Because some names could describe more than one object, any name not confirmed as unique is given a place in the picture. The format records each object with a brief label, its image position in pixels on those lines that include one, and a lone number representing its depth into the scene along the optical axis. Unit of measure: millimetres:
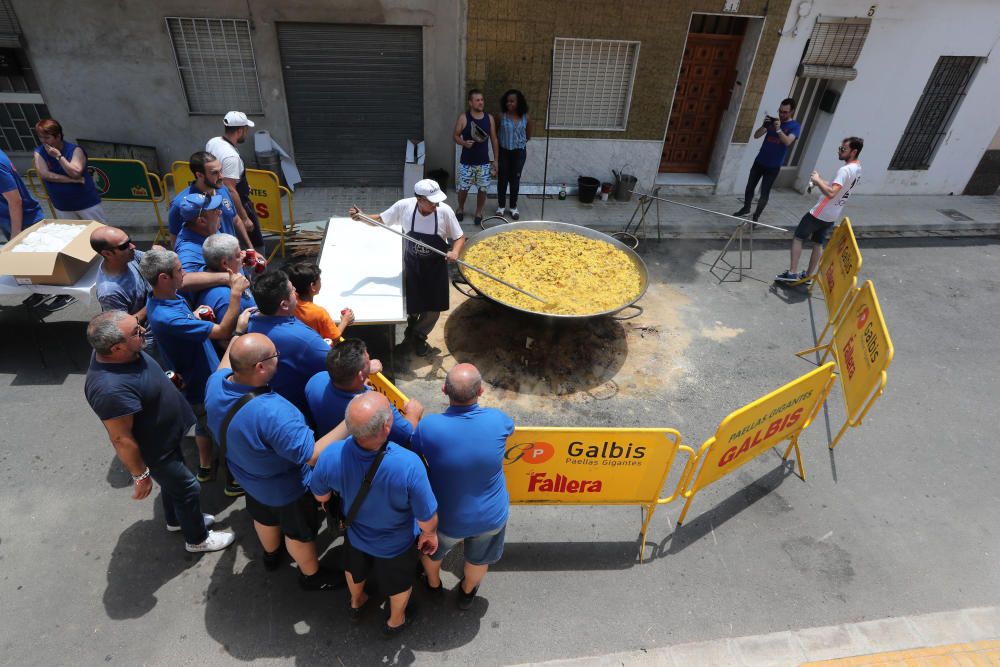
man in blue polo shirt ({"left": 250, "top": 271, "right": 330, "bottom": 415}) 3973
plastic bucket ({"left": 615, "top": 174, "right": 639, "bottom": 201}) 11242
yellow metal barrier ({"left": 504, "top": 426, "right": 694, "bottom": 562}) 4141
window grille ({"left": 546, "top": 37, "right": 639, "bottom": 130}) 10516
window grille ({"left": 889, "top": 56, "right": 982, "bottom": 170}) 11727
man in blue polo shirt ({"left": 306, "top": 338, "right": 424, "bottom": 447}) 3500
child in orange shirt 4465
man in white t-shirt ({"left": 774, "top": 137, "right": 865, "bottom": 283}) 7836
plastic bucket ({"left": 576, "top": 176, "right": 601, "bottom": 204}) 10969
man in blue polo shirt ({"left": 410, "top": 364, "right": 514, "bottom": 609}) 3396
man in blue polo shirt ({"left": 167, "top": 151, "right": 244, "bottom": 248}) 5550
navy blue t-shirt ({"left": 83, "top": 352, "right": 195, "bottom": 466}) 3572
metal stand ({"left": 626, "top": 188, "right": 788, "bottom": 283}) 9172
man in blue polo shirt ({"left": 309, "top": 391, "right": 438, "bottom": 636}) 3047
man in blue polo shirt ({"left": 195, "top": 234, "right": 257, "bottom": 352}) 4703
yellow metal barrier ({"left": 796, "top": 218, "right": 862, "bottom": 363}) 7102
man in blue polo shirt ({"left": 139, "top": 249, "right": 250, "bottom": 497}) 4242
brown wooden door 11172
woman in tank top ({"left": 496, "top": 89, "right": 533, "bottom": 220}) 9469
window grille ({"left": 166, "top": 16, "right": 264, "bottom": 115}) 9477
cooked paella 6562
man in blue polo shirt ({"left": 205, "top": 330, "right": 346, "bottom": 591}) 3389
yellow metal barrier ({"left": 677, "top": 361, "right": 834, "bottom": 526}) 4516
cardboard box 5711
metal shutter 9867
